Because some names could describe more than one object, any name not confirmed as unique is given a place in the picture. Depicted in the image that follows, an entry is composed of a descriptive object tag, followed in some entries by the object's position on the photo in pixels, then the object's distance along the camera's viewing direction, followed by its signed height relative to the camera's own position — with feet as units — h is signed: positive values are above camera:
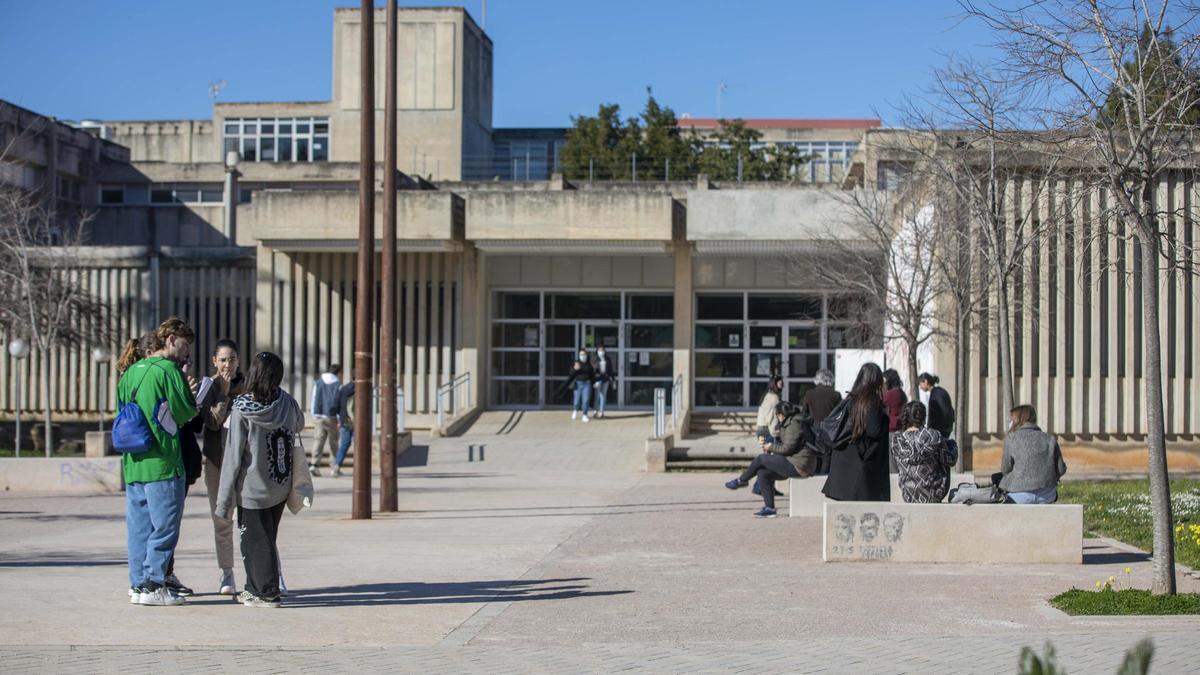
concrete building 77.92 +3.58
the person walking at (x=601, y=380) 102.01 -2.12
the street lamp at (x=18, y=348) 77.66 +0.17
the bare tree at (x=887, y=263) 69.15 +4.98
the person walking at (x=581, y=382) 99.66 -2.26
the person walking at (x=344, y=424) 71.15 -3.95
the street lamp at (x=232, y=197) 147.13 +16.91
